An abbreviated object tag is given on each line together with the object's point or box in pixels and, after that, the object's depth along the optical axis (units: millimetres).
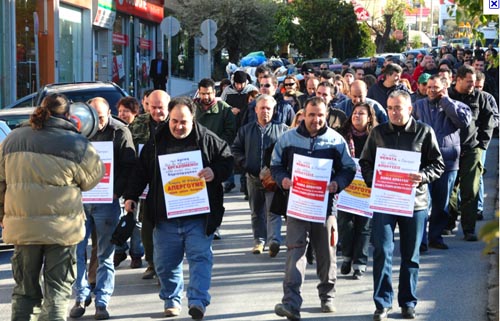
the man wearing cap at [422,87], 13719
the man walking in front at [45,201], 6996
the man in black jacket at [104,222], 8656
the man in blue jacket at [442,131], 11508
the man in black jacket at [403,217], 8383
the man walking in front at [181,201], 8375
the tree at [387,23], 69869
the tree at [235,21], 44844
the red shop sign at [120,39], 38219
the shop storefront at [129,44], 36875
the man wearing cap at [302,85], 20403
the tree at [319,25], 50250
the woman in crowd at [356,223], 10266
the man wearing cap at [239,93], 15516
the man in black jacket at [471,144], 12242
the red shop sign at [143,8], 39253
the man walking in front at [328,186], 8375
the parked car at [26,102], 17930
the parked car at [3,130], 11767
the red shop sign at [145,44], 43000
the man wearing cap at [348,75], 16531
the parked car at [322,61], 38750
